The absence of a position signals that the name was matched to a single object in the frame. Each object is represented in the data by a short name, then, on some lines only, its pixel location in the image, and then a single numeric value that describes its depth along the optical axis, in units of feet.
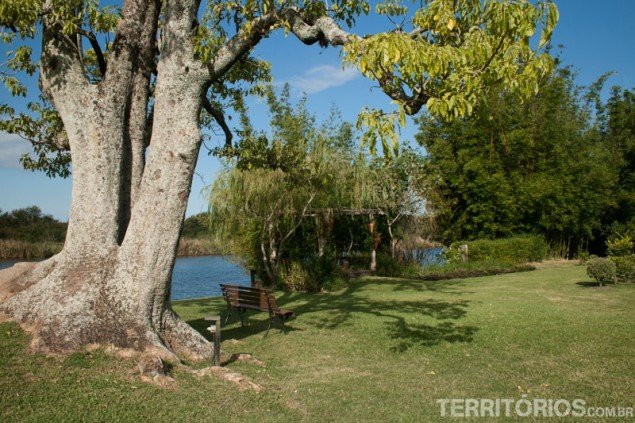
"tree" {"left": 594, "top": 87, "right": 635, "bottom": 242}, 95.66
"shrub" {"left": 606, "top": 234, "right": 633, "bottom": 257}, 59.21
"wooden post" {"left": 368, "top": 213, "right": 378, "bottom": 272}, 70.88
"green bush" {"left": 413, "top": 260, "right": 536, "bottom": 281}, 68.13
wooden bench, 30.25
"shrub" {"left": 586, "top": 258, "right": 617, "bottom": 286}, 47.96
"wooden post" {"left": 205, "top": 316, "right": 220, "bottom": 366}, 22.08
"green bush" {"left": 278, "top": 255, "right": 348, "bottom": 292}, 55.36
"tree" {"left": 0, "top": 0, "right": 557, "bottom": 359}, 18.28
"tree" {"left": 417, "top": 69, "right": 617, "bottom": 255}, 85.76
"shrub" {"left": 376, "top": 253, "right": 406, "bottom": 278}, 71.15
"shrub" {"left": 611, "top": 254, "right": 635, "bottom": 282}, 48.78
